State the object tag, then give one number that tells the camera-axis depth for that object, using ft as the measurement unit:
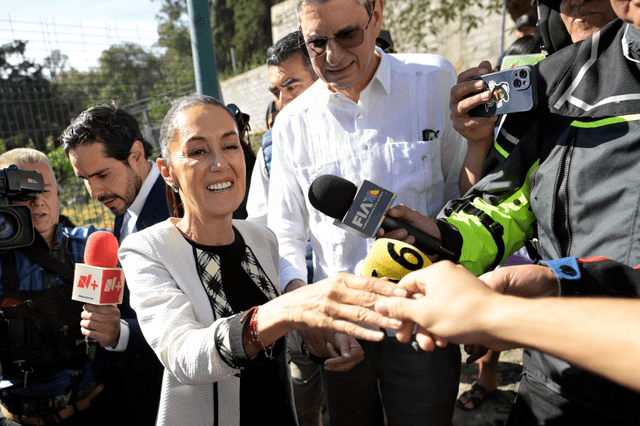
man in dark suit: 9.61
